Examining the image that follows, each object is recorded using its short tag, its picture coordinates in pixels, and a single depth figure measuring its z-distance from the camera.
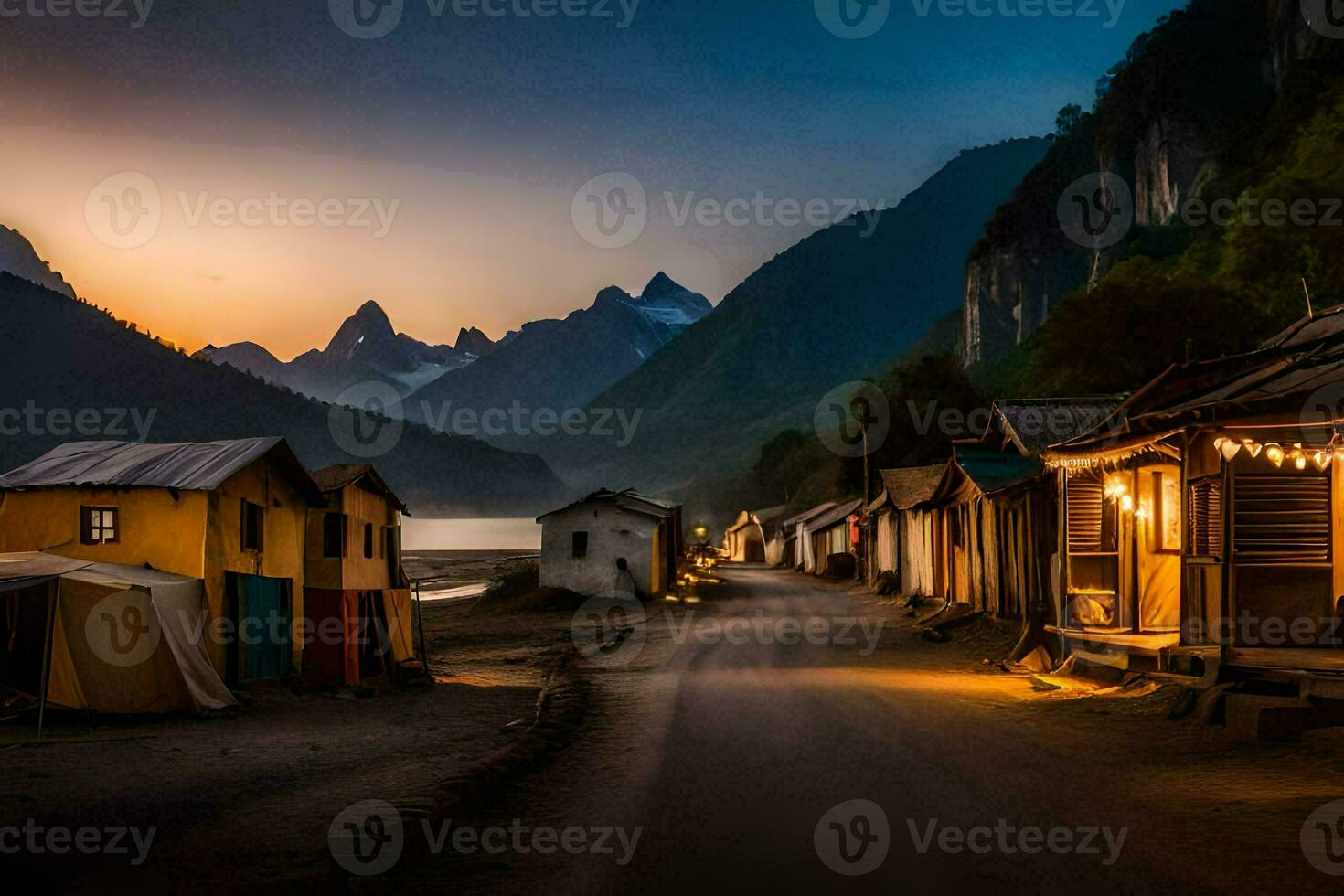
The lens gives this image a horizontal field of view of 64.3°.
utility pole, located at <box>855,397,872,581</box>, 53.89
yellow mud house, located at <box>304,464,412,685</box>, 23.41
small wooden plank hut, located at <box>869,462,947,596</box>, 37.31
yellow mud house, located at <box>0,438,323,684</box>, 19.75
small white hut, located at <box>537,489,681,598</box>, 44.94
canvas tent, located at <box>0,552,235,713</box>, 16.64
